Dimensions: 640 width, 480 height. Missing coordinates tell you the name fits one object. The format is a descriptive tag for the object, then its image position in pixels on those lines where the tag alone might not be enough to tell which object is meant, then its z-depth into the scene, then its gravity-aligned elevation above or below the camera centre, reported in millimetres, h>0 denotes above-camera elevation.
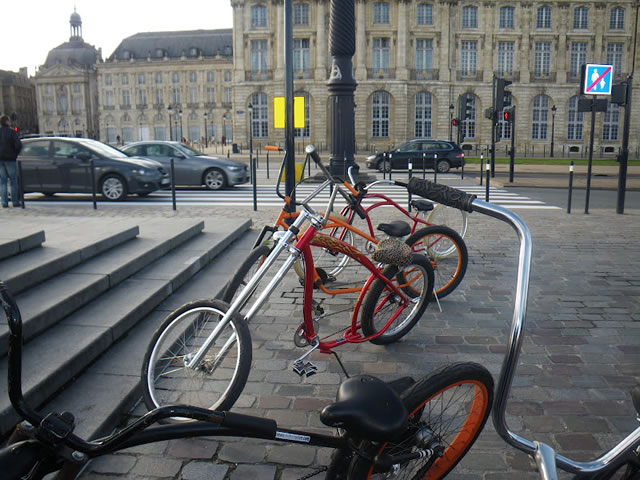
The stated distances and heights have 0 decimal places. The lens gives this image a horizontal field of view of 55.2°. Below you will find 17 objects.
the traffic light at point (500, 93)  19227 +1416
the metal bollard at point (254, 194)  11476 -1043
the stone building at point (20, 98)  118875 +8483
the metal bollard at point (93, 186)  11727 -880
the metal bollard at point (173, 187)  11656 -898
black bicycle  1735 -871
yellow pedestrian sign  13080 +605
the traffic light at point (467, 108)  25627 +1291
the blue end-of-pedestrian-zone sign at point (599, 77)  11281 +1110
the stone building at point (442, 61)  54219 +6954
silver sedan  16438 -704
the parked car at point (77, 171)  13586 -680
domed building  108250 +7877
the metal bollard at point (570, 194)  11388 -1107
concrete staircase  3439 -1244
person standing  11586 -278
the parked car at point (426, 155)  24381 -668
